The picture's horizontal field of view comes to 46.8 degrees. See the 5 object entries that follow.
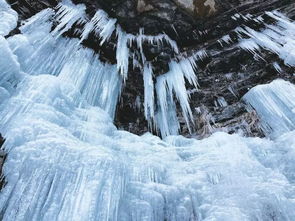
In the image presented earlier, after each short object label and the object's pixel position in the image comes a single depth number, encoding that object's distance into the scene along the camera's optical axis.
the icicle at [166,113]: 6.05
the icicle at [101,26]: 6.62
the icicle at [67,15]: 6.30
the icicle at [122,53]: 6.55
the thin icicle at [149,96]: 6.23
